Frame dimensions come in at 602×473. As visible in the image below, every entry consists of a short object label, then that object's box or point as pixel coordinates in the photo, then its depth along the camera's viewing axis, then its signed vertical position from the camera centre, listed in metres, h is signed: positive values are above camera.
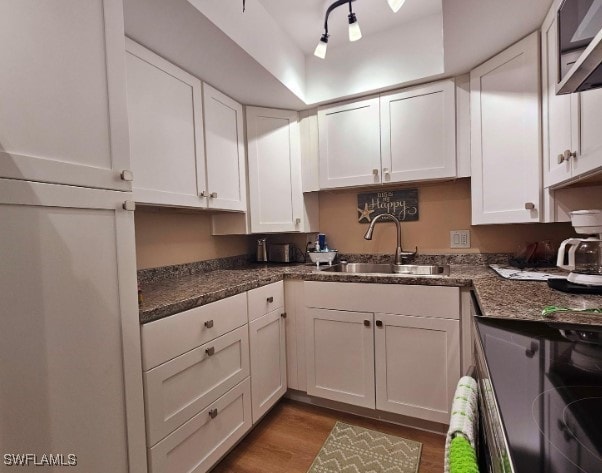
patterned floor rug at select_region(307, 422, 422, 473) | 1.45 -1.14
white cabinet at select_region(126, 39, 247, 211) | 1.40 +0.50
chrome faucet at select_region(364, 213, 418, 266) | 2.20 -0.18
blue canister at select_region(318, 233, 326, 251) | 2.38 -0.09
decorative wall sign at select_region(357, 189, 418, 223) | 2.26 +0.16
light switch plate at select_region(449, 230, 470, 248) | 2.11 -0.10
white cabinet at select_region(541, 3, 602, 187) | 1.05 +0.37
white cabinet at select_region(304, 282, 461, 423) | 1.60 -0.68
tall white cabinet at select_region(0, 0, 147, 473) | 0.74 -0.02
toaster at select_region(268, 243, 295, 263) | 2.47 -0.20
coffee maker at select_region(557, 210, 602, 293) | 1.15 -0.14
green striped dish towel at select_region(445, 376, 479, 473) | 0.49 -0.35
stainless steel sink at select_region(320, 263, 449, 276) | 2.10 -0.31
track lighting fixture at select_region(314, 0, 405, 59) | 1.54 +1.03
